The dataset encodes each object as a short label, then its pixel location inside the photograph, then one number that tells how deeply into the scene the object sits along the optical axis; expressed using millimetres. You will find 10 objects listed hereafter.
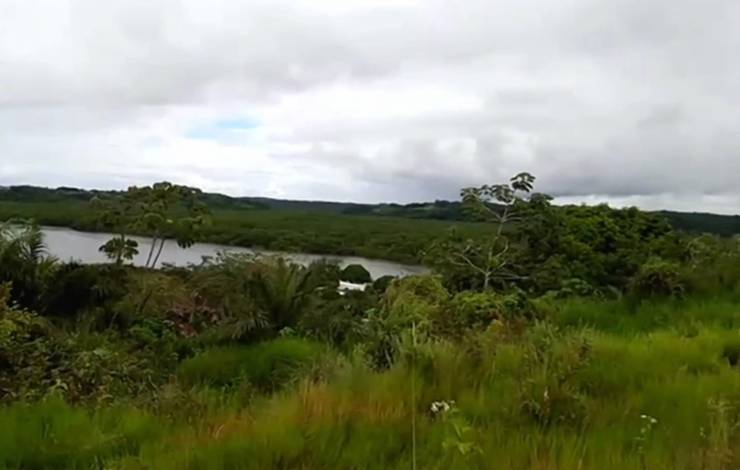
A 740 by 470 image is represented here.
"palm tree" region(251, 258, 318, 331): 8773
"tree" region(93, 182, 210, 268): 11508
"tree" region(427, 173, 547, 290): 9867
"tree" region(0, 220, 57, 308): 8867
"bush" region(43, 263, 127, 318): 9164
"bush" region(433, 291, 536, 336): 6093
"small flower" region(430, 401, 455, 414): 3312
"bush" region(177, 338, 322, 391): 6375
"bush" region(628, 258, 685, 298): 7281
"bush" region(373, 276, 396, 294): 13539
